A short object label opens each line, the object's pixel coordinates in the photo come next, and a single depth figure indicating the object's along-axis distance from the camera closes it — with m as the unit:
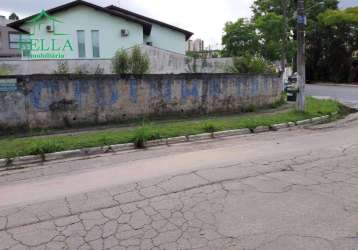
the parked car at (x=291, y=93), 19.53
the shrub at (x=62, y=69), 14.29
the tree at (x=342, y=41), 40.81
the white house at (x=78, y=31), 24.05
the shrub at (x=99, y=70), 16.73
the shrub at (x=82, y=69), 16.72
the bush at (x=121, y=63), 14.98
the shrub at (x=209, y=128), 11.06
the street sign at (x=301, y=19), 14.33
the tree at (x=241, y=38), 34.22
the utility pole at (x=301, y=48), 14.39
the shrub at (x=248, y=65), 18.61
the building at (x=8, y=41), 43.72
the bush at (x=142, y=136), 9.61
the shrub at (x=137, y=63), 15.16
